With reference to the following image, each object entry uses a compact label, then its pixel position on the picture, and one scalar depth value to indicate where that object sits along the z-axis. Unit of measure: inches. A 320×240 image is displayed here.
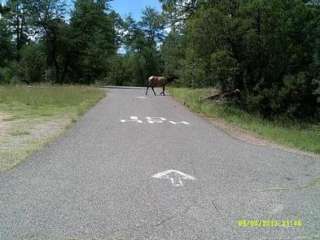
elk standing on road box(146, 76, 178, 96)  1380.3
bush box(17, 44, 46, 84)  2514.8
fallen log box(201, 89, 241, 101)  1148.5
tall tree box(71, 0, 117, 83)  2330.2
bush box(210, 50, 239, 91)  951.0
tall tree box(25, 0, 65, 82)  2237.9
